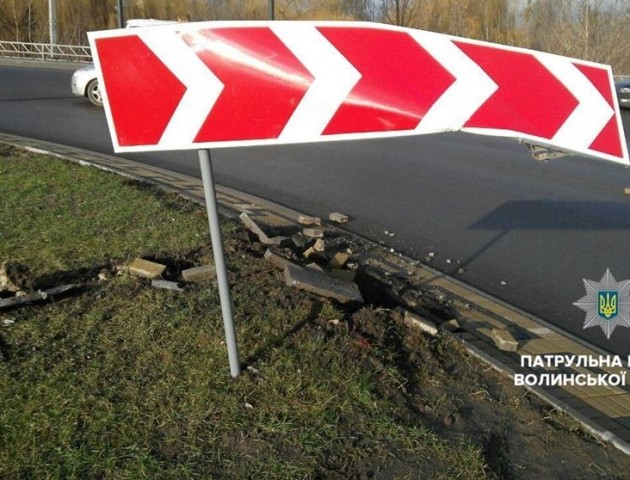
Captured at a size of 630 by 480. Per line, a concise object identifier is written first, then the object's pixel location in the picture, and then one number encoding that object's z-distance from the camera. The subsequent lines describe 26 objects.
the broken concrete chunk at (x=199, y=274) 4.74
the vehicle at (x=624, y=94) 21.99
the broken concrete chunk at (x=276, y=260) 5.11
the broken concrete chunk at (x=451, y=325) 4.63
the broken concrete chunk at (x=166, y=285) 4.57
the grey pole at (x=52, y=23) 36.72
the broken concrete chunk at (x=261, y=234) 5.86
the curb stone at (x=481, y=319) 3.75
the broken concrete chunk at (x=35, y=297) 4.16
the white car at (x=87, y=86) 16.86
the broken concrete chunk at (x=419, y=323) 4.37
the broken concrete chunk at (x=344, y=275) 5.16
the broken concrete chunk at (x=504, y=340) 4.39
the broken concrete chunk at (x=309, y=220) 7.09
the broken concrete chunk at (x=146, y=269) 4.71
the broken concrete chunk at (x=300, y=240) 5.92
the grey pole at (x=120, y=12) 28.61
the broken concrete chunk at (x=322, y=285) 4.59
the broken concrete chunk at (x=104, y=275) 4.72
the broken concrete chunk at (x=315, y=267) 5.05
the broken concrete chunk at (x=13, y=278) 4.36
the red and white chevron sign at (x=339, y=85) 3.16
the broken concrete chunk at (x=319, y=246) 5.88
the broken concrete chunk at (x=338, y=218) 7.60
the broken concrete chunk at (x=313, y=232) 6.46
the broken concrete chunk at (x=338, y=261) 5.58
